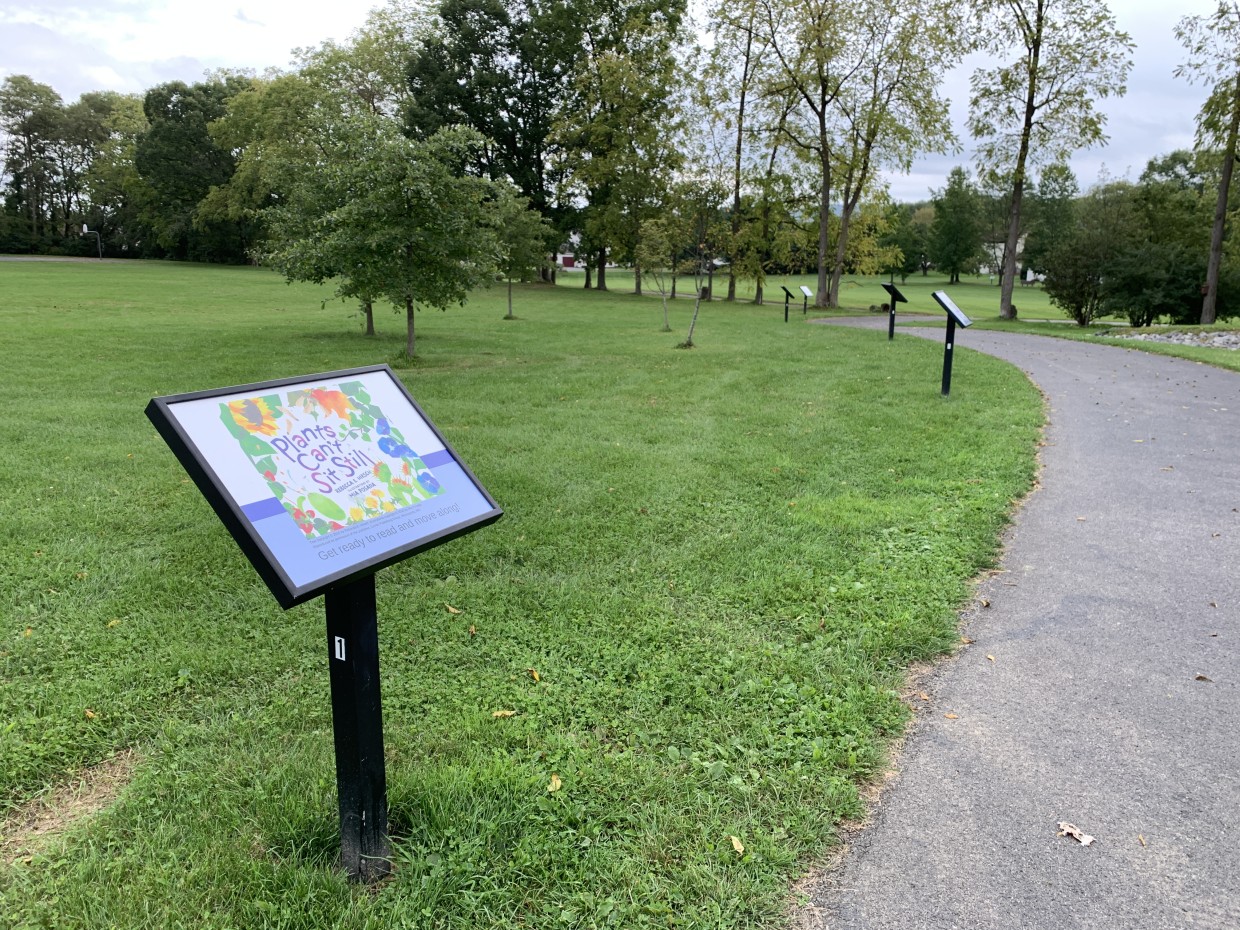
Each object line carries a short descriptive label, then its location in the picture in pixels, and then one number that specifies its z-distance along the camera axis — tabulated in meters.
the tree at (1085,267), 25.86
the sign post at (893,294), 15.04
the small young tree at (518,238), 22.62
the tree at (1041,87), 23.31
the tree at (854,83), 28.55
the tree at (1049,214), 63.44
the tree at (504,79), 41.78
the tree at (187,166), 54.44
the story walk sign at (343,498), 1.80
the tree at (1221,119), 22.17
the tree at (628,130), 36.16
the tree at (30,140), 62.69
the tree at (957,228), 70.62
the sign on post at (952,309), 9.11
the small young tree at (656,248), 21.77
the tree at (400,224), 12.58
